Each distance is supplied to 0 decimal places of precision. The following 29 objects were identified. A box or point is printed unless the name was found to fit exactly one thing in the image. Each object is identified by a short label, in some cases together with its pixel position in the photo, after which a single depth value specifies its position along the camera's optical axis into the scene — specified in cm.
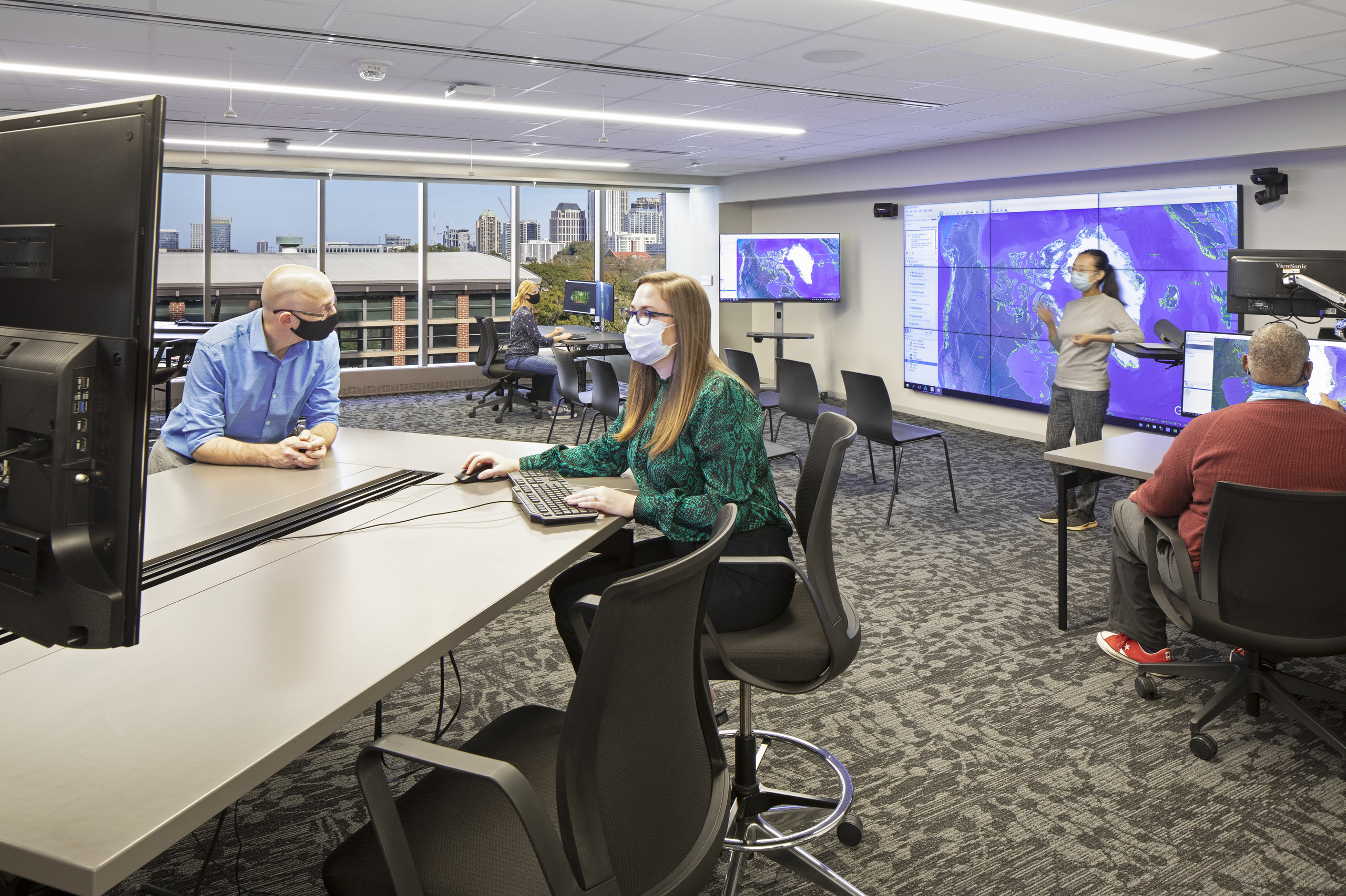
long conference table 96
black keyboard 207
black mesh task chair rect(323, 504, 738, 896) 115
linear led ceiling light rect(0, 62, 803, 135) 543
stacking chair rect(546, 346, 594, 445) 681
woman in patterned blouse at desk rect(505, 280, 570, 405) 828
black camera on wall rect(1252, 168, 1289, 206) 577
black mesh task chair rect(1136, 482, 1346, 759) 238
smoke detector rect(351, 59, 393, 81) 500
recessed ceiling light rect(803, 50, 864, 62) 470
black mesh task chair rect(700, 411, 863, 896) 194
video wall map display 632
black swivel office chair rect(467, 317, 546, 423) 864
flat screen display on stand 958
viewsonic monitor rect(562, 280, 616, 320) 969
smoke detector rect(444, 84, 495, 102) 571
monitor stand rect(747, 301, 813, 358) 930
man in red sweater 251
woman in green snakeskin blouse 206
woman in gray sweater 511
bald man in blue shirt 266
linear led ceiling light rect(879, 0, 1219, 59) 386
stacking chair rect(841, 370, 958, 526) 521
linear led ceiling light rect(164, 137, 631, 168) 844
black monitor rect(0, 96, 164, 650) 90
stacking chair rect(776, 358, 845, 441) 592
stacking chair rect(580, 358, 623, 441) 607
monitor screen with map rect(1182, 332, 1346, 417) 321
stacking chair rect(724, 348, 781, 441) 673
